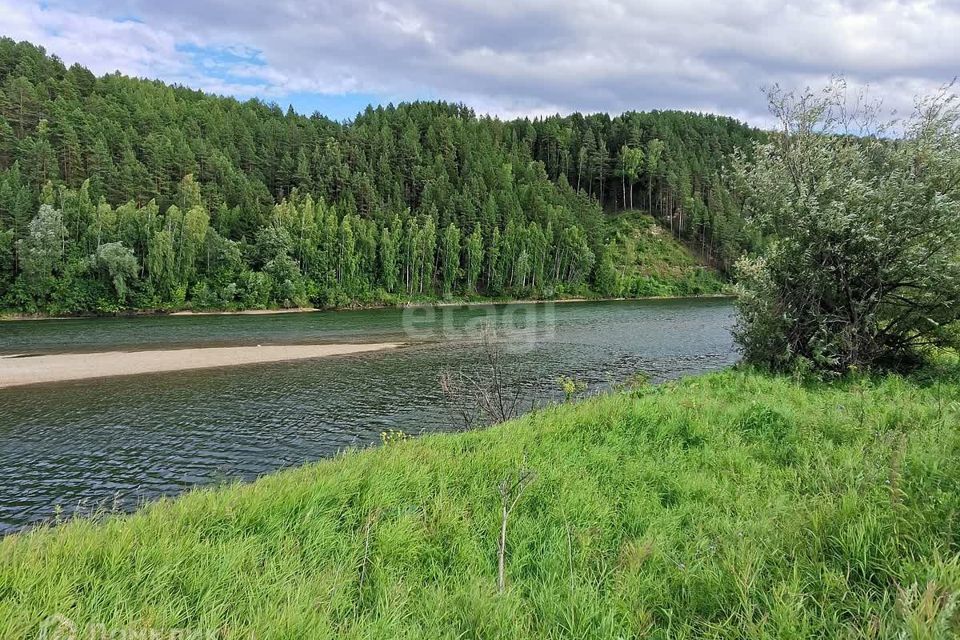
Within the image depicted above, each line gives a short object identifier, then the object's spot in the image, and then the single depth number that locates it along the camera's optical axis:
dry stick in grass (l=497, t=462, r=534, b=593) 5.22
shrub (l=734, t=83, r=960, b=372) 11.65
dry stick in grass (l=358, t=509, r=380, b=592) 4.17
